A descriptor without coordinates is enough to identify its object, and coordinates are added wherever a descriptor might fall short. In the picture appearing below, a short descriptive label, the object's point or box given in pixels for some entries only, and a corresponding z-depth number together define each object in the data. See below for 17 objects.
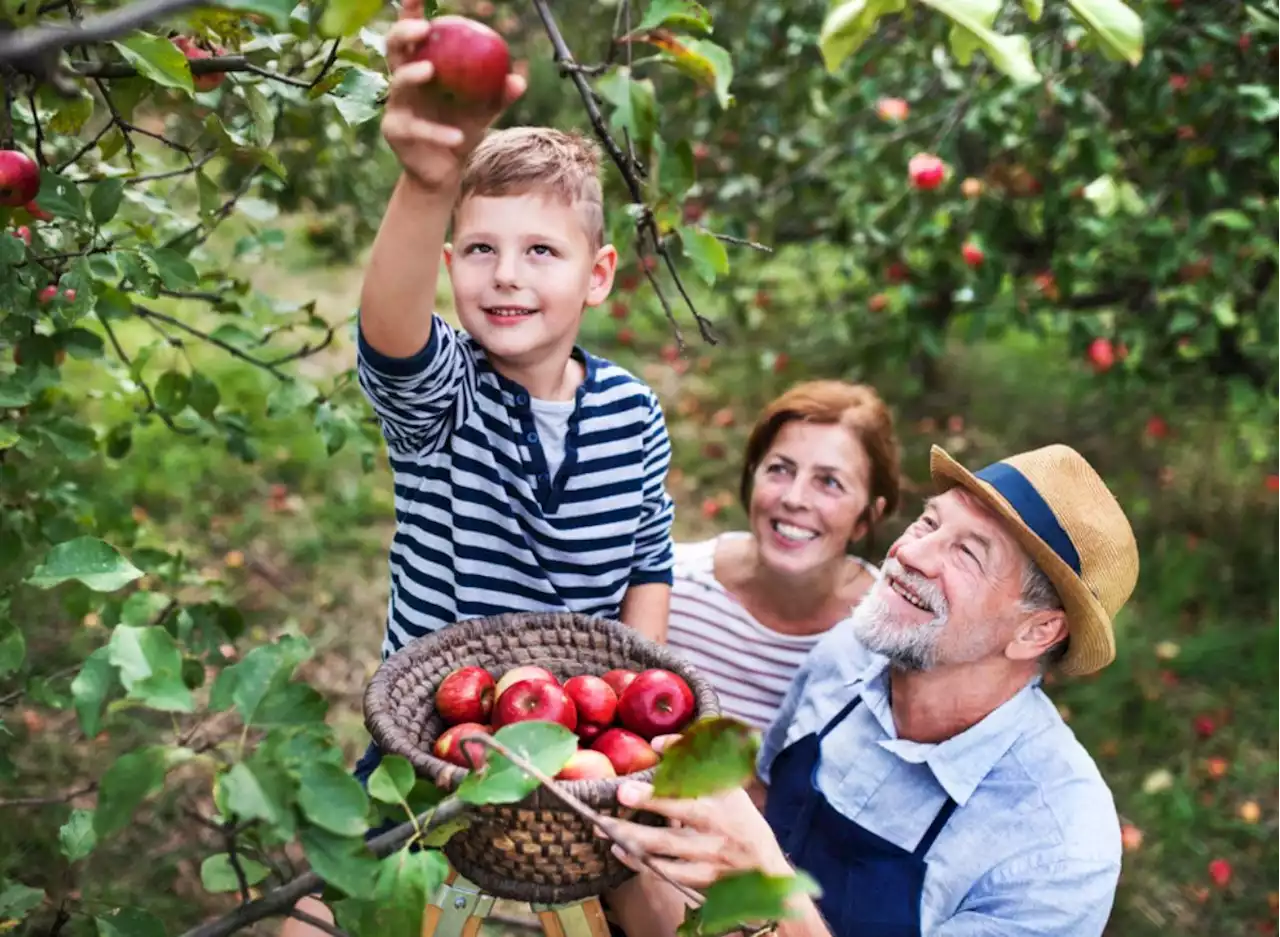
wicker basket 1.25
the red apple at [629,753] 1.44
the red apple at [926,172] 3.14
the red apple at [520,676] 1.54
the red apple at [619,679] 1.60
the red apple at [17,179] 1.43
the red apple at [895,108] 3.42
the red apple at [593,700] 1.54
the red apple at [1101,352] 3.63
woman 2.43
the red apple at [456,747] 1.36
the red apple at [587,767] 1.39
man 1.70
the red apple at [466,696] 1.51
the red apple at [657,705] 1.49
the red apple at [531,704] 1.45
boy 1.59
